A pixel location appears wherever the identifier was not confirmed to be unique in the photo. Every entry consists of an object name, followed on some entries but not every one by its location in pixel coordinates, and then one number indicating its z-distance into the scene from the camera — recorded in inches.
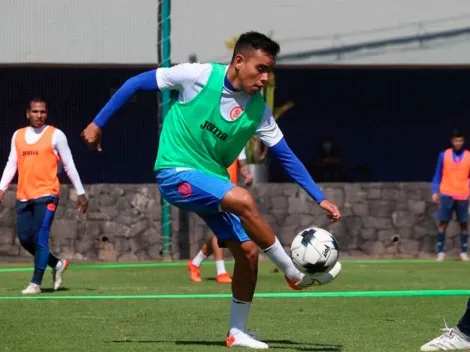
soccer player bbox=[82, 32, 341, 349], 709.9
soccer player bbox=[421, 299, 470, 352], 677.3
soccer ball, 701.9
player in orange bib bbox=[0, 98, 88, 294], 1115.9
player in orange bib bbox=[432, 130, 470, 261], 1732.3
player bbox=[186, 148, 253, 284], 1284.4
